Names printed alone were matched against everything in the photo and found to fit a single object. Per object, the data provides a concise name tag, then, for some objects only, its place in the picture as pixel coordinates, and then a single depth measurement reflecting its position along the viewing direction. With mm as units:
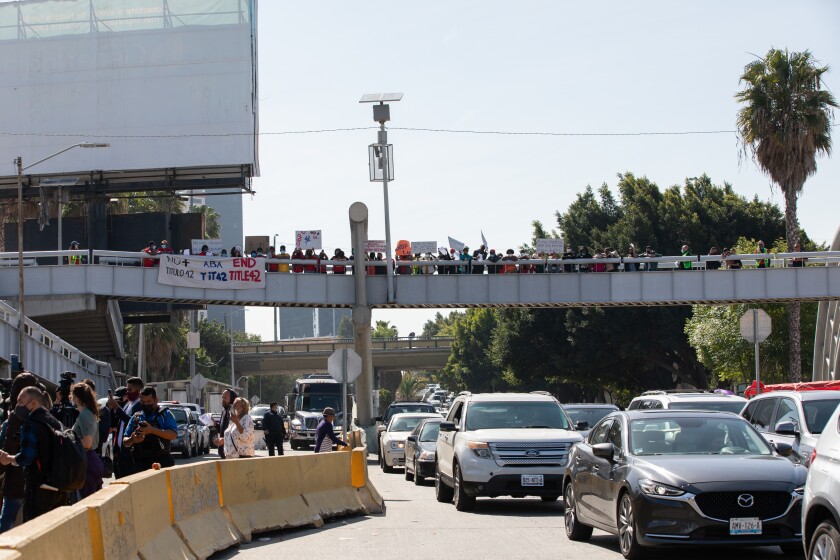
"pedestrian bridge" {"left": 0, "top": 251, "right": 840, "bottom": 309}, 43906
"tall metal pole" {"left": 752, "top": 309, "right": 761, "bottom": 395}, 25308
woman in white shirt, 16469
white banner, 44406
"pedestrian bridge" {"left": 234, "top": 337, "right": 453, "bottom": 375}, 96562
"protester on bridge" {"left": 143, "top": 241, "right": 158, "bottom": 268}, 44975
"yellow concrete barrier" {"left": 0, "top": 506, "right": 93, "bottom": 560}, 5742
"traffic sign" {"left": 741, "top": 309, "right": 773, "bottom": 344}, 27203
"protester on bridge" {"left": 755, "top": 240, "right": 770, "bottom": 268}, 47375
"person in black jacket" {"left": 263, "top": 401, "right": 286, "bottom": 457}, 26734
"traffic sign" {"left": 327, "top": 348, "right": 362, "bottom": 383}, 24750
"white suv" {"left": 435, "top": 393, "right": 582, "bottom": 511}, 16984
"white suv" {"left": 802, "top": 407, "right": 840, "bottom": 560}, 7723
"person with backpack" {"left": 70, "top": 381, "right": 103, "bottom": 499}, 11555
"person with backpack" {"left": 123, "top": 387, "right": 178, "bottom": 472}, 13141
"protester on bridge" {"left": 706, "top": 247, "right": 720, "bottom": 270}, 46706
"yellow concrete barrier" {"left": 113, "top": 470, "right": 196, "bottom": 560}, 9078
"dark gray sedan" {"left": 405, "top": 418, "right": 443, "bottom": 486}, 24000
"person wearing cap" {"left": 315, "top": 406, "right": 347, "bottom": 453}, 22078
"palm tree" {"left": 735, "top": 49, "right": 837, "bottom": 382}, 44812
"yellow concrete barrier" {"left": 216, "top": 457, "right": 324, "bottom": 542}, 13500
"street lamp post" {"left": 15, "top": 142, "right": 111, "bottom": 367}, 34125
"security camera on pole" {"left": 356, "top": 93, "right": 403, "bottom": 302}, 44156
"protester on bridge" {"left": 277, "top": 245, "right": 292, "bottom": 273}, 46188
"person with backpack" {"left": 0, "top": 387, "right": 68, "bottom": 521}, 9641
